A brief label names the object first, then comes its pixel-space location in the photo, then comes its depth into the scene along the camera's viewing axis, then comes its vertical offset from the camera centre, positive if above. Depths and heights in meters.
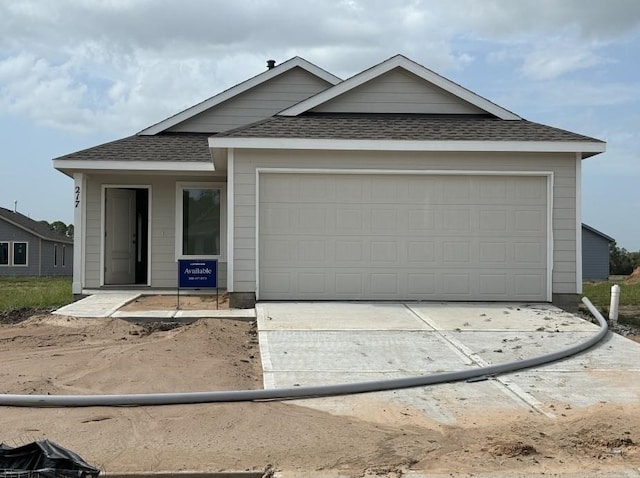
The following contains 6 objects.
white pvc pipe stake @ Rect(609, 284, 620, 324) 11.63 -1.20
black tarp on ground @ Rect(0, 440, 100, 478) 3.82 -1.38
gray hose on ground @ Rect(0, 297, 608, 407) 5.95 -1.51
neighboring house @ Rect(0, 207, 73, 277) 38.69 -0.87
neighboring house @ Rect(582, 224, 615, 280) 44.09 -1.19
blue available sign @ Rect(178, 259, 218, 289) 12.12 -0.73
